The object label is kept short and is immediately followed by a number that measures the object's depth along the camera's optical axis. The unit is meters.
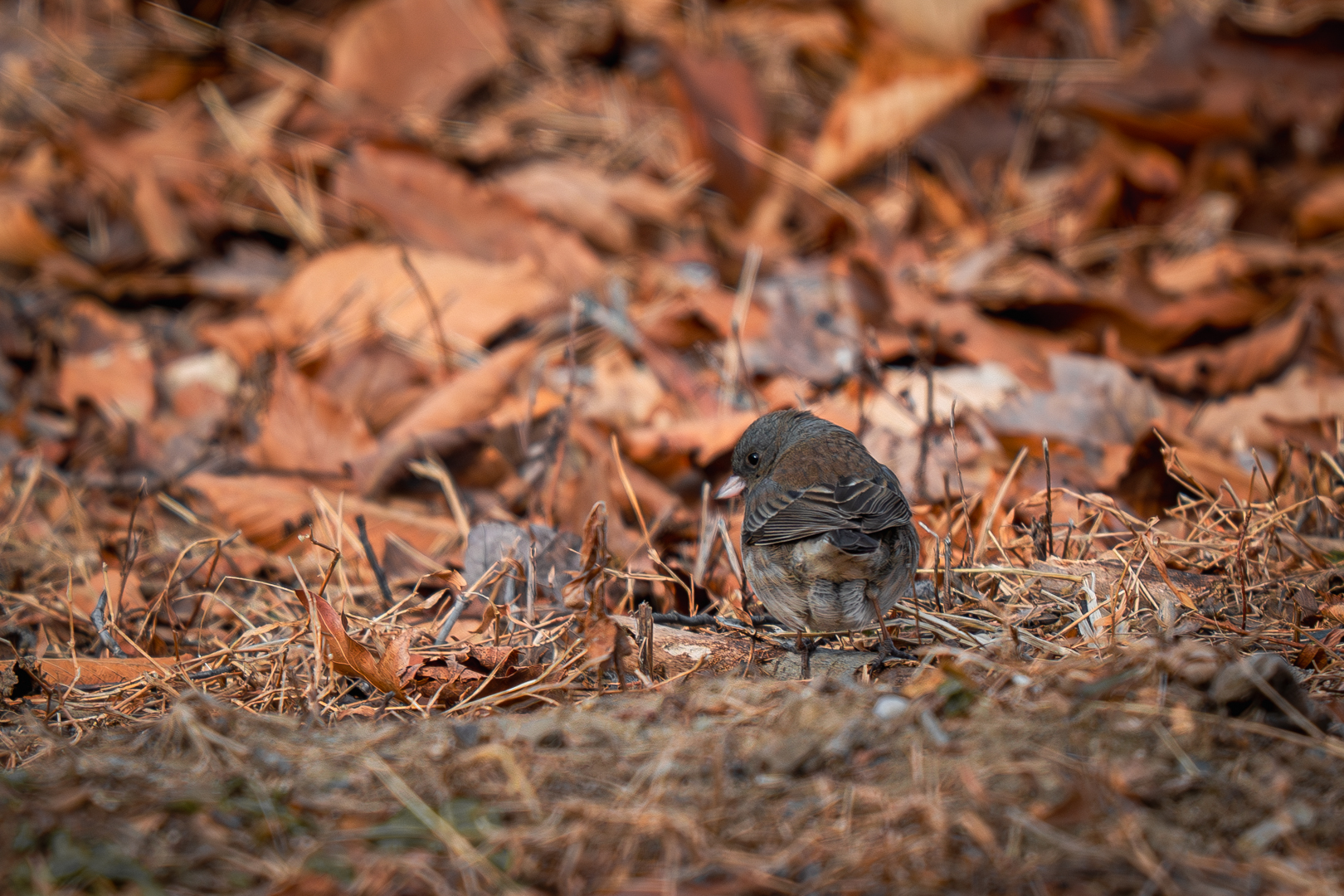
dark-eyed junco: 5.30
